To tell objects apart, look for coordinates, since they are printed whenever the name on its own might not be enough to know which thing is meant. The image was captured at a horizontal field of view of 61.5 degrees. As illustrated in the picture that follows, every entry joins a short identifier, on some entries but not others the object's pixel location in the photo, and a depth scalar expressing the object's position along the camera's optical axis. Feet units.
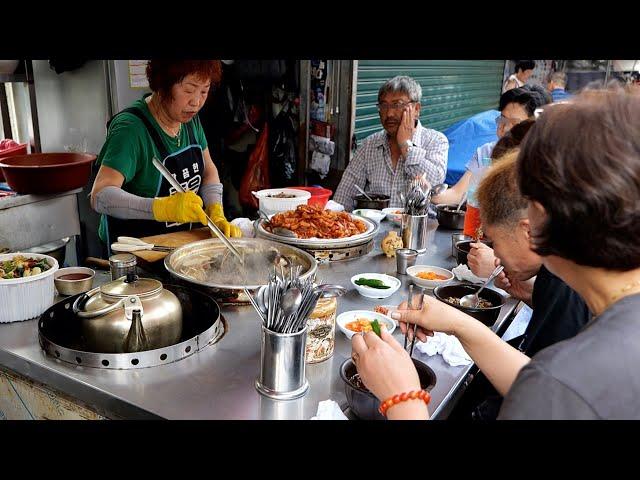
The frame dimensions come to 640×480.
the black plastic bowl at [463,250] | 9.19
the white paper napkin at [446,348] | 6.12
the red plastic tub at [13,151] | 12.64
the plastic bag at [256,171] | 19.19
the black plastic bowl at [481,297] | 7.06
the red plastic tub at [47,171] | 11.00
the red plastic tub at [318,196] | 11.32
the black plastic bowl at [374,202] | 12.78
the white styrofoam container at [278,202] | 10.56
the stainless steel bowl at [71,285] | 7.30
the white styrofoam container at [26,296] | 6.39
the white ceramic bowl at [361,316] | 6.68
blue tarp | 22.80
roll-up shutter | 21.27
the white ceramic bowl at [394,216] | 11.67
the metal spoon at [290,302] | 5.13
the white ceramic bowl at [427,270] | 8.16
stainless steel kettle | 5.73
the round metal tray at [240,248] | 7.39
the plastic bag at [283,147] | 19.86
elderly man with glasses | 14.02
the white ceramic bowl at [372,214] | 11.76
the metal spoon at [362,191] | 13.06
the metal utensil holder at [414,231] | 9.60
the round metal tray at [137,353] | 5.64
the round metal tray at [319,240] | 8.96
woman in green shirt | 9.62
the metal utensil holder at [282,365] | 5.15
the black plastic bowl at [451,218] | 11.53
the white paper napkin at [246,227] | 10.16
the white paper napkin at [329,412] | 4.92
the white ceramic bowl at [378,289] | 7.66
